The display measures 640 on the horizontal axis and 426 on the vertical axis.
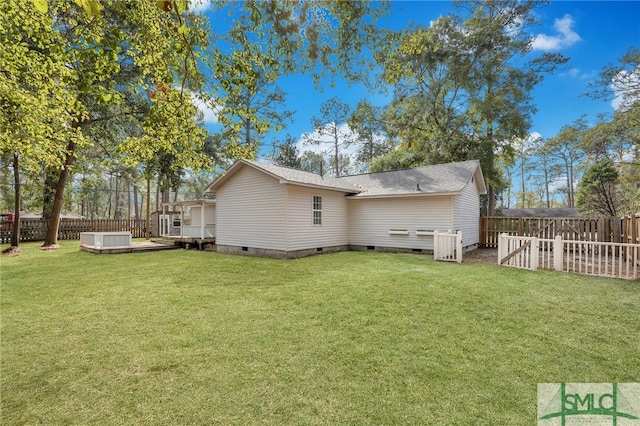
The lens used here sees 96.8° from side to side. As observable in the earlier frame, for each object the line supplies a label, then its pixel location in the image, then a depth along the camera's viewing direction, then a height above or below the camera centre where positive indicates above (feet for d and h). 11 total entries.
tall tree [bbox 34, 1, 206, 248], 11.17 +7.96
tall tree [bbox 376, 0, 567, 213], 59.26 +29.20
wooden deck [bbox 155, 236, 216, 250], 45.41 -4.38
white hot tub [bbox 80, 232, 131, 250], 38.96 -3.53
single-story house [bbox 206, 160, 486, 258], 34.72 +0.79
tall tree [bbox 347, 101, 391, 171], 71.41 +23.85
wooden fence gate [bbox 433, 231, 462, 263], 31.49 -3.48
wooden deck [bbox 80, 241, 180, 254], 38.49 -4.78
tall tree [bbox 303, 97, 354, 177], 85.66 +27.21
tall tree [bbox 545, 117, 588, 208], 52.34 +16.64
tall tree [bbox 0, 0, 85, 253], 16.44 +7.86
